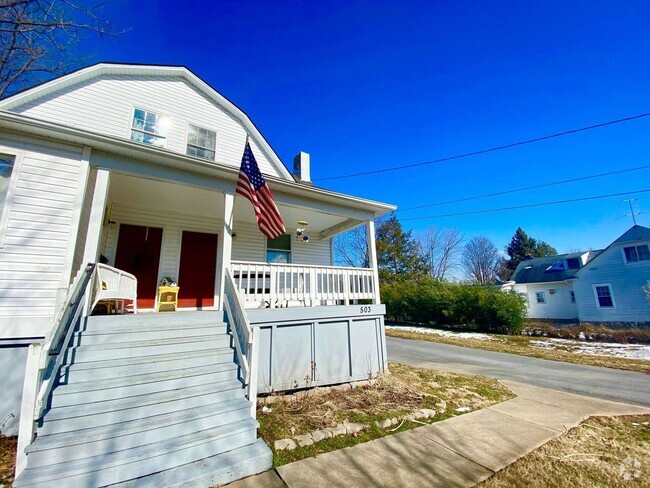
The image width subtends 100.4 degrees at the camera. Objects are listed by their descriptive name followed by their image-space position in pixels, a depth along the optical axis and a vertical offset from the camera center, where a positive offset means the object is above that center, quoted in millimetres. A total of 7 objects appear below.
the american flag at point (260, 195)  5160 +1950
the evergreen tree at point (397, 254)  28000 +4401
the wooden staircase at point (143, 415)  2398 -1206
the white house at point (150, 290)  2680 +225
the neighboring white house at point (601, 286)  16031 +496
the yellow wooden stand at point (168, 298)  6625 +77
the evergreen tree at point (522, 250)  42250 +6968
